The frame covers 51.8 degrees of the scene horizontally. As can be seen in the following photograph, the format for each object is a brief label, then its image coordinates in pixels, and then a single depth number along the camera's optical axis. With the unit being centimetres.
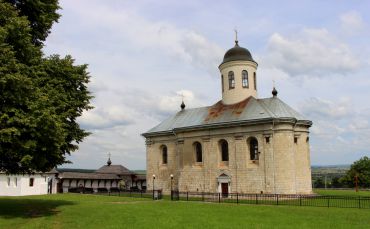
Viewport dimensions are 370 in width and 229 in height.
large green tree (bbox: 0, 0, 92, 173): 1700
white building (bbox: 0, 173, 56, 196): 4588
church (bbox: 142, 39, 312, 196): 3575
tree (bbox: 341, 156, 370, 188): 5553
